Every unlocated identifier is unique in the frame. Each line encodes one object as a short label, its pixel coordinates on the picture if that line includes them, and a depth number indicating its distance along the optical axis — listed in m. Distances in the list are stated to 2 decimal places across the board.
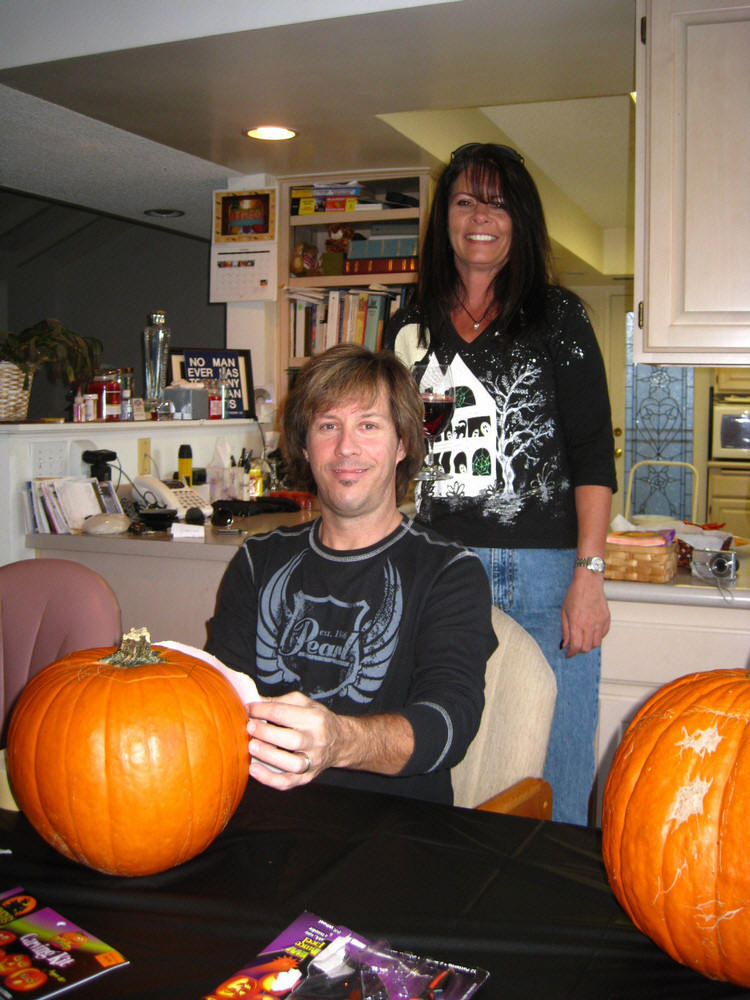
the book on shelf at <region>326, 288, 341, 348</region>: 3.78
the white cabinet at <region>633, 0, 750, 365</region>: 2.08
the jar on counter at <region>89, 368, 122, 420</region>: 2.90
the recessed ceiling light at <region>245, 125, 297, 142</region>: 3.16
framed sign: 3.55
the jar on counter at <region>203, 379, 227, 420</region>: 3.48
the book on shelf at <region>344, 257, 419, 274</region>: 3.69
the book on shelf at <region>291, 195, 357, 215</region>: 3.71
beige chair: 1.24
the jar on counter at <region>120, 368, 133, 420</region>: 2.97
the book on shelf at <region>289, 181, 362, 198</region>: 3.70
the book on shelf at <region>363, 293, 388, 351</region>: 3.73
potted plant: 2.55
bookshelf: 3.67
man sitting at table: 1.18
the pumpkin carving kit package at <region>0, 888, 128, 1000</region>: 0.65
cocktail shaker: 3.28
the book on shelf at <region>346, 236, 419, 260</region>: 3.70
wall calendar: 3.81
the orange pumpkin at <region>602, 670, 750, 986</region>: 0.67
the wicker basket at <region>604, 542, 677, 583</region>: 2.01
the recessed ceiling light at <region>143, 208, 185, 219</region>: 4.63
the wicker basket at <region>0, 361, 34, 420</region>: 2.53
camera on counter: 2.01
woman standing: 1.66
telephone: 2.79
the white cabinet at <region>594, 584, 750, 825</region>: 1.99
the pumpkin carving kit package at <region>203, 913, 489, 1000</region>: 0.62
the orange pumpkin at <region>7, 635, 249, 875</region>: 0.82
